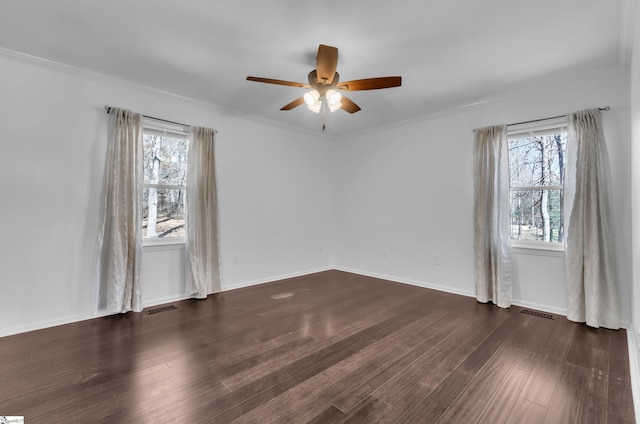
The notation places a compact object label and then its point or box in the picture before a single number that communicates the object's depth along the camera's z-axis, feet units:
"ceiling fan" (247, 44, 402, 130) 7.65
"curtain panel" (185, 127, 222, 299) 12.41
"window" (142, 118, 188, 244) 11.94
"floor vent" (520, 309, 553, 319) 10.45
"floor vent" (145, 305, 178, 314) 10.93
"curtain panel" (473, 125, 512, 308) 11.54
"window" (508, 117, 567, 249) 11.10
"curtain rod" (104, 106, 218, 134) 10.51
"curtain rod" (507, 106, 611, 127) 10.69
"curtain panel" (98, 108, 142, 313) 10.30
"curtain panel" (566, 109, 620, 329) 9.46
